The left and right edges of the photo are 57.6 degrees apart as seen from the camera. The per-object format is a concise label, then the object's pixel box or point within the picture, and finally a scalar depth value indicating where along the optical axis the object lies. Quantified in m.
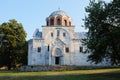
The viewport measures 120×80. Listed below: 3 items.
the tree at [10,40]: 24.84
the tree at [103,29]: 11.45
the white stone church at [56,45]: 22.56
